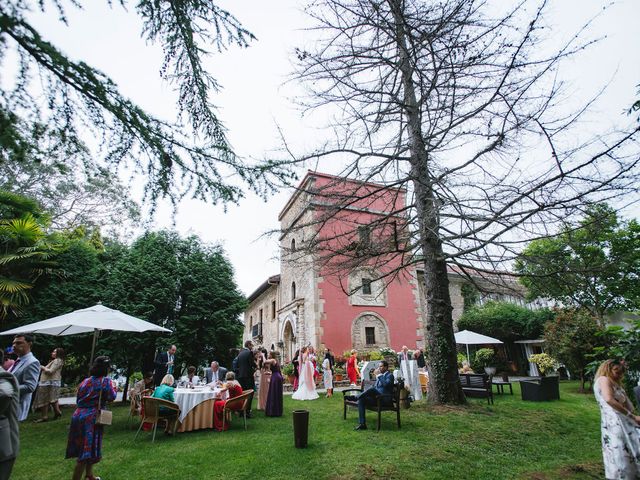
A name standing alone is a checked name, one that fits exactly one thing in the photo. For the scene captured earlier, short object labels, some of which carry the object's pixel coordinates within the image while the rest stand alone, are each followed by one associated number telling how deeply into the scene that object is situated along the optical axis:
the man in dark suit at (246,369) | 8.18
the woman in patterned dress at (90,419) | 3.93
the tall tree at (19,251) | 9.21
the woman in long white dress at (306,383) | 10.18
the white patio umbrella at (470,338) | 13.15
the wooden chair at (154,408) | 5.92
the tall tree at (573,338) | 11.74
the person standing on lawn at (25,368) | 3.87
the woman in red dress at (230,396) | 6.68
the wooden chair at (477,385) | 8.41
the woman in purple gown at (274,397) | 7.69
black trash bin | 5.11
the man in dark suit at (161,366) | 9.88
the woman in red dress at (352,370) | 13.66
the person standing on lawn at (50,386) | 8.19
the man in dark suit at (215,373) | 8.69
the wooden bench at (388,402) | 6.13
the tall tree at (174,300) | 11.27
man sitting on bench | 6.22
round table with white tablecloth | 6.47
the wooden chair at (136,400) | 7.28
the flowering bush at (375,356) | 16.20
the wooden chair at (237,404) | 6.57
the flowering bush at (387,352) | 16.33
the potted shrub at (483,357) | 17.11
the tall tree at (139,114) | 2.36
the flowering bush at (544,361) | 12.82
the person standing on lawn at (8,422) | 2.69
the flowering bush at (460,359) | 17.39
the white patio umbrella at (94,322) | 6.56
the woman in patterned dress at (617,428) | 3.51
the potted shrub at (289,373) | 14.52
